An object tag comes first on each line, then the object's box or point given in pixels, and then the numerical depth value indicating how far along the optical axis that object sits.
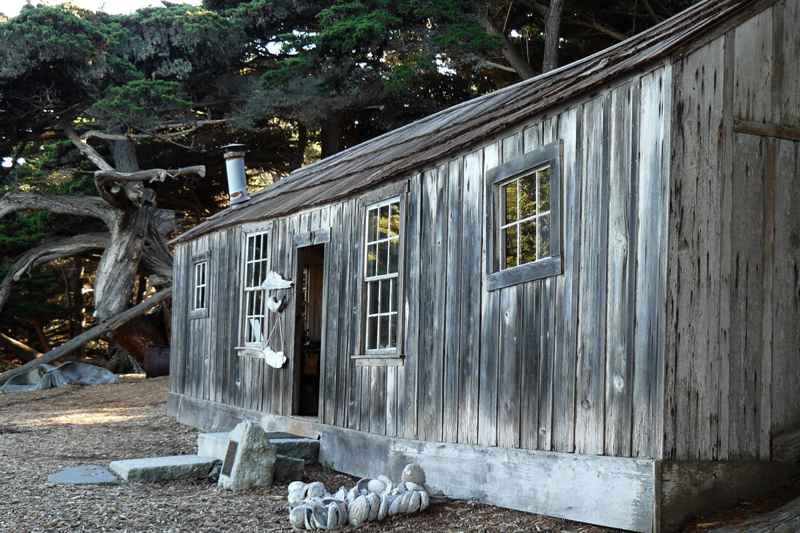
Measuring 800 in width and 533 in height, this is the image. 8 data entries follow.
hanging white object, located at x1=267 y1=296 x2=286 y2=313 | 12.32
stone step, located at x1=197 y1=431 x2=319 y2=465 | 10.42
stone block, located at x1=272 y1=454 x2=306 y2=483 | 9.60
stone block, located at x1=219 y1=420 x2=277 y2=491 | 9.27
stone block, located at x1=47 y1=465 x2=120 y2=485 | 9.55
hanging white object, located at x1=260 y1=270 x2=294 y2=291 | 12.19
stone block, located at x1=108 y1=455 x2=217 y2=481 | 9.70
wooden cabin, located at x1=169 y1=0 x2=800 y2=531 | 6.21
